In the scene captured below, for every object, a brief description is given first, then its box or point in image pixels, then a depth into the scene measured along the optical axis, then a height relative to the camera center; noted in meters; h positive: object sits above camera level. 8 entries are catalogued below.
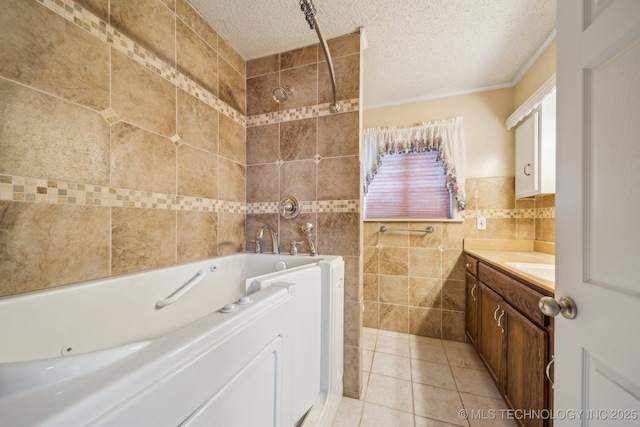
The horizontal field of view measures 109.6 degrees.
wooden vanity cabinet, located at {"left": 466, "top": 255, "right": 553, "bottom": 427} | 0.94 -0.66
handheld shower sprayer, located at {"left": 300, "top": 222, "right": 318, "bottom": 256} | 1.48 -0.14
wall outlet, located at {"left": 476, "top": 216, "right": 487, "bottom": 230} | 2.03 -0.09
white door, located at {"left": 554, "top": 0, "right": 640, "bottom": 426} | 0.46 +0.01
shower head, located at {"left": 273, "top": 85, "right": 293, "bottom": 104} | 1.43 +0.75
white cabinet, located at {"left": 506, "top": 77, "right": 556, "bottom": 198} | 1.56 +0.51
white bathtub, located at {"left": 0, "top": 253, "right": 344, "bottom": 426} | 0.30 -0.33
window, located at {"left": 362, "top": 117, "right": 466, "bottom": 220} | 2.10 +0.42
